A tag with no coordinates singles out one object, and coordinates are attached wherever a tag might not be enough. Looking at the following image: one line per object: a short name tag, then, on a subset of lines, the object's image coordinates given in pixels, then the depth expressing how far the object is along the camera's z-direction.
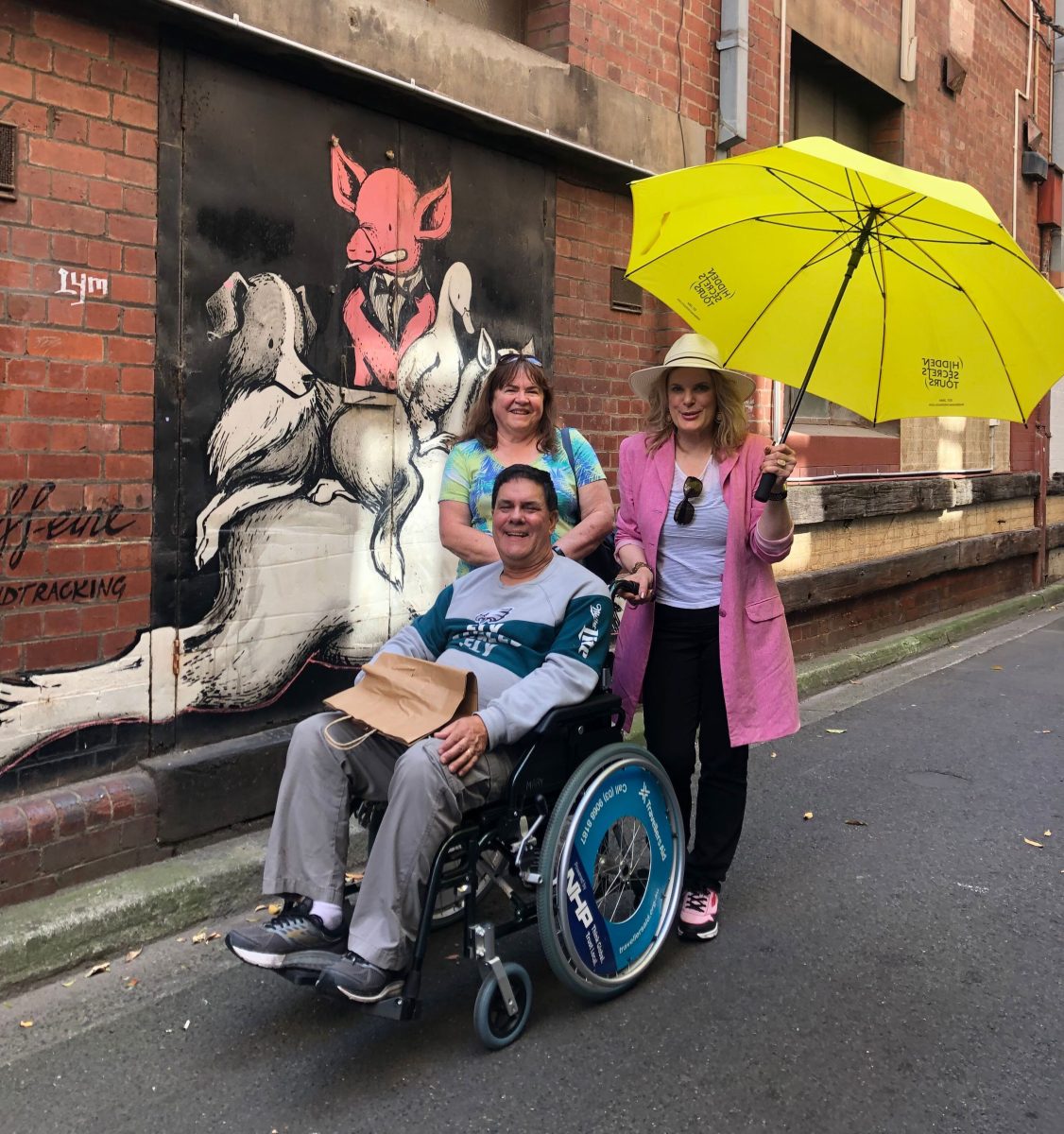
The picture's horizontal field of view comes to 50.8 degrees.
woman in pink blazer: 3.58
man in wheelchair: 2.75
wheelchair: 2.92
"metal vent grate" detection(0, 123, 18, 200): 3.61
